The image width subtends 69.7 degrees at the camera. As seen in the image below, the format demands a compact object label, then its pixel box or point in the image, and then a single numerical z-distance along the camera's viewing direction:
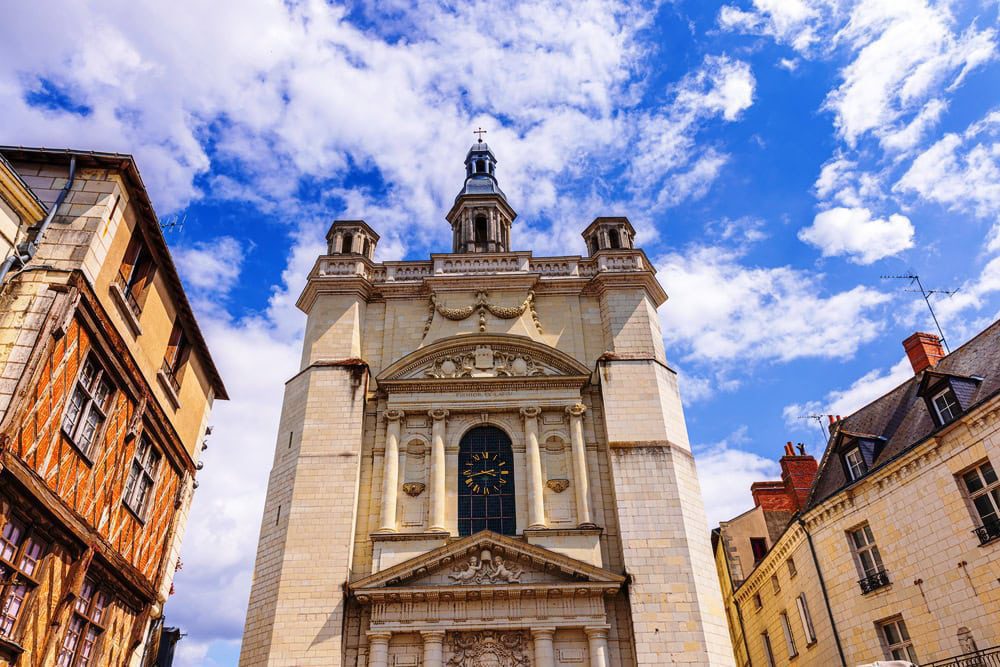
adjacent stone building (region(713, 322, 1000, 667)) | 12.35
